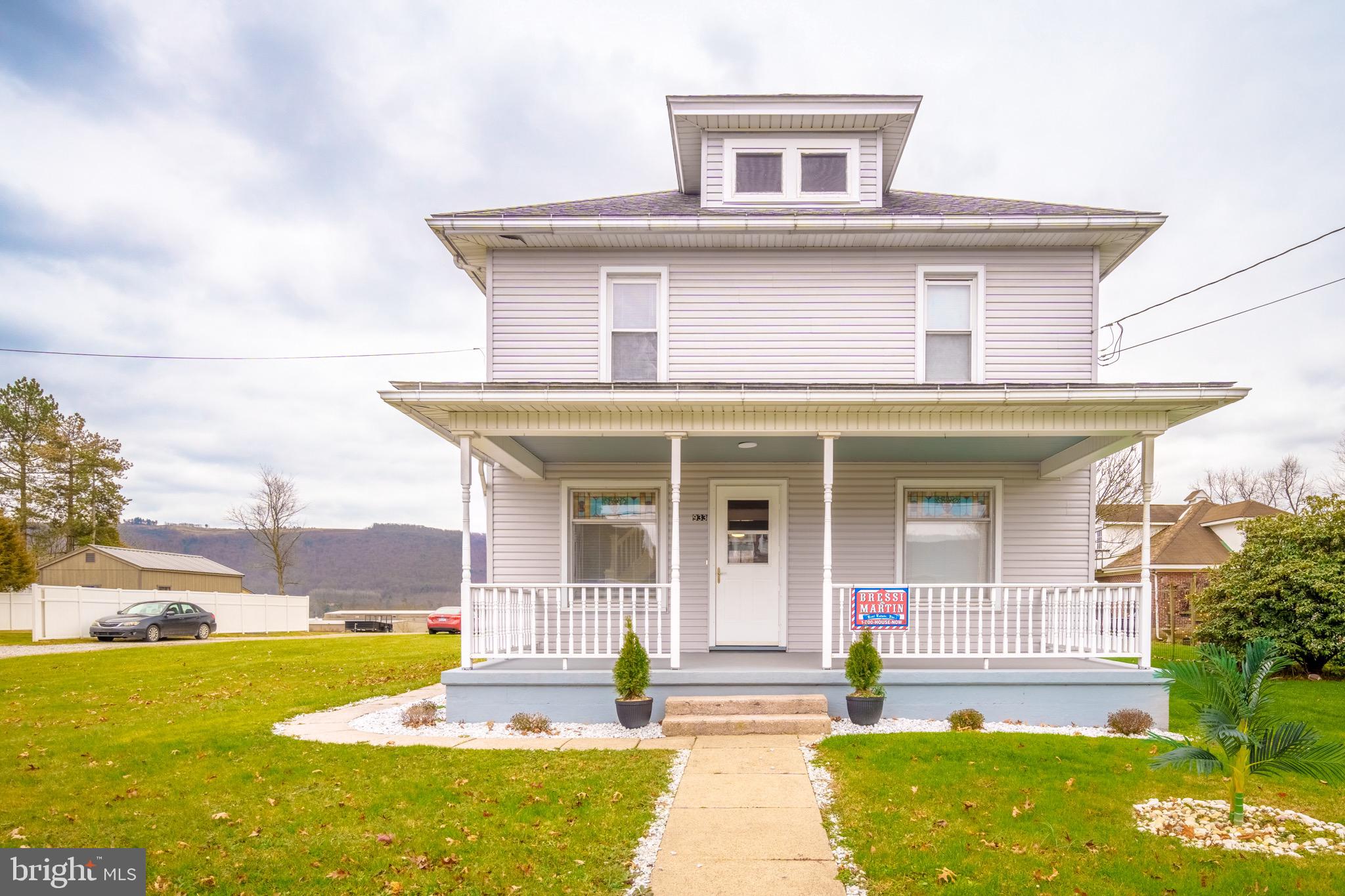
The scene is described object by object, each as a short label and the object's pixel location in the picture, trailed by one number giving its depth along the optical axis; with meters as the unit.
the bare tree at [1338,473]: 30.11
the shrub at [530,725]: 7.29
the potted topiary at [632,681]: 7.29
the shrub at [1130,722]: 7.21
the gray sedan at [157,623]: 19.91
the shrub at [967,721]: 7.21
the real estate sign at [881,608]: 7.70
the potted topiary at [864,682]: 7.18
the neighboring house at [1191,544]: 23.17
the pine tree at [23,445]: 30.23
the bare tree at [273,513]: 40.44
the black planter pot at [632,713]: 7.29
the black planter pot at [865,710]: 7.18
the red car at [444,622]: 26.81
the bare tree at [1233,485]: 40.12
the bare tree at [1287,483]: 38.16
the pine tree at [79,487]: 31.19
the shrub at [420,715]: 7.55
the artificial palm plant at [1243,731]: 4.33
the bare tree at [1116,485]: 27.08
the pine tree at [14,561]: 22.25
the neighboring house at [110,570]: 28.09
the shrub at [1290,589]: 10.48
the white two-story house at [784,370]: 9.34
